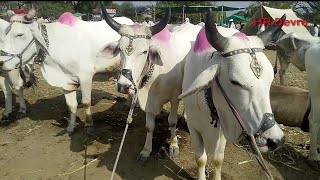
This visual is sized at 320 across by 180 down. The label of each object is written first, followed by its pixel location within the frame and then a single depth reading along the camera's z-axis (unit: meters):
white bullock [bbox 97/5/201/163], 2.82
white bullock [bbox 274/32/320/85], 5.97
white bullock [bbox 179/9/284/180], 1.72
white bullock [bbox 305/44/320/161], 3.35
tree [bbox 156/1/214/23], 17.31
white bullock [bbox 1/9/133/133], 3.97
